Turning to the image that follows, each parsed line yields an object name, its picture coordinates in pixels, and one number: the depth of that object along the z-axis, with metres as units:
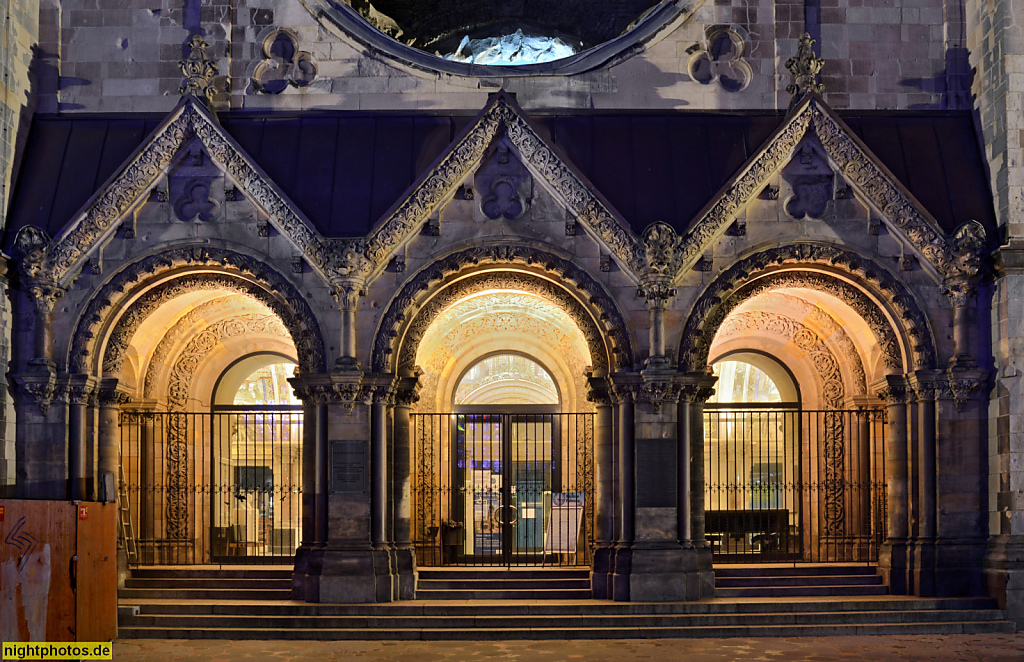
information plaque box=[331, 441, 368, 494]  17.05
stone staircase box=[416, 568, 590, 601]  17.25
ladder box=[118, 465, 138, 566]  18.92
